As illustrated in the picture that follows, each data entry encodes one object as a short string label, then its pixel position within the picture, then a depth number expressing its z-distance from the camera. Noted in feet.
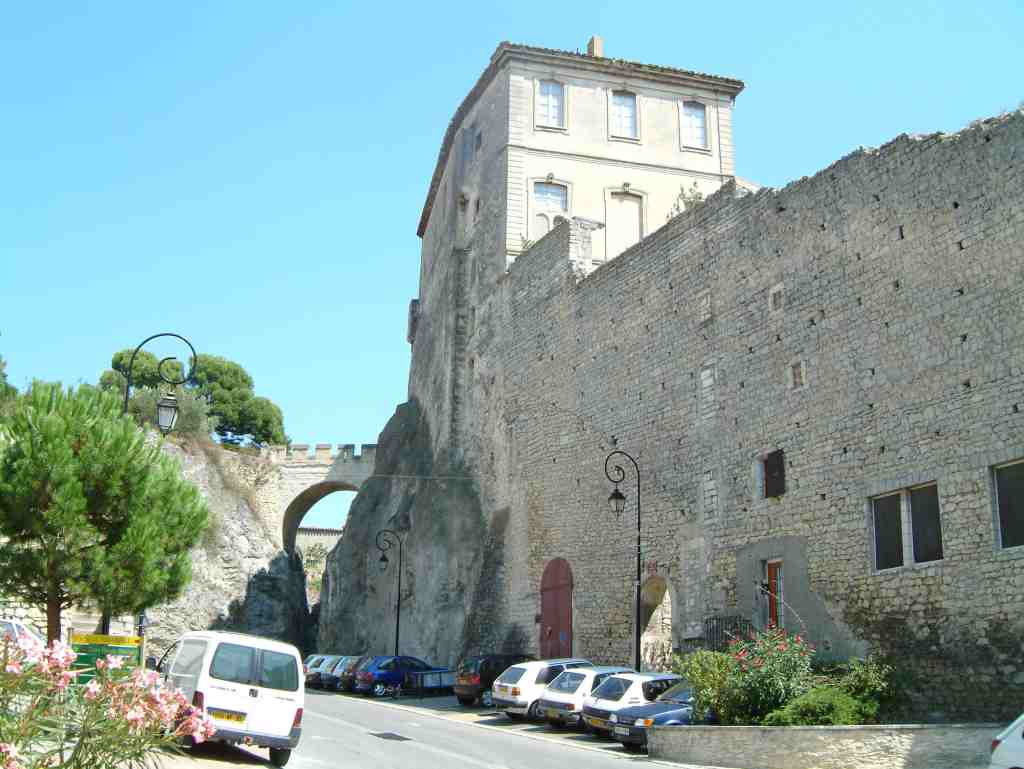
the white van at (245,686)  40.40
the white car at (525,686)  64.69
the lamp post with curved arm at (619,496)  66.66
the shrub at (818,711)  46.73
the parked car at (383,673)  89.97
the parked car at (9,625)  43.81
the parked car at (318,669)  101.09
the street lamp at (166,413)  53.26
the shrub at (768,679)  49.39
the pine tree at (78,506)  47.60
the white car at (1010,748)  30.71
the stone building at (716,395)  50.78
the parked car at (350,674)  94.84
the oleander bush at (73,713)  20.53
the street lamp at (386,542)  120.91
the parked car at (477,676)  75.61
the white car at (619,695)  54.54
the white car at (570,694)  59.26
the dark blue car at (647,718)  51.75
